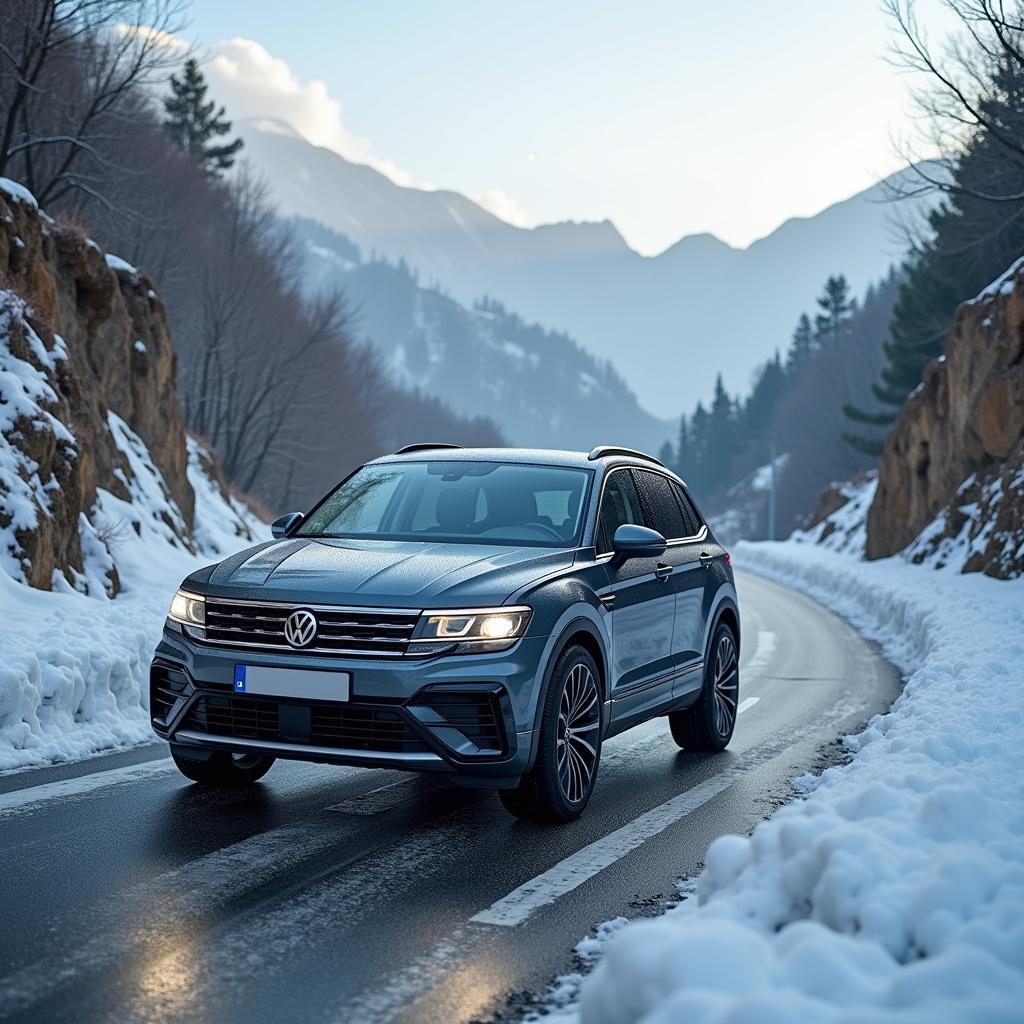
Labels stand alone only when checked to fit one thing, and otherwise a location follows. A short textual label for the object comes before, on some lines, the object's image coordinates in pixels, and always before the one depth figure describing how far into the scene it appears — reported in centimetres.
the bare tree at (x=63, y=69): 2067
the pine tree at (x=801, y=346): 13536
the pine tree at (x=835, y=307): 11400
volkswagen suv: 564
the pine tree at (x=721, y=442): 14925
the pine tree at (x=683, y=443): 16525
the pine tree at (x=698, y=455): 15425
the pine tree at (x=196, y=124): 5706
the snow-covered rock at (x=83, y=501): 828
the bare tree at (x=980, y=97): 2000
